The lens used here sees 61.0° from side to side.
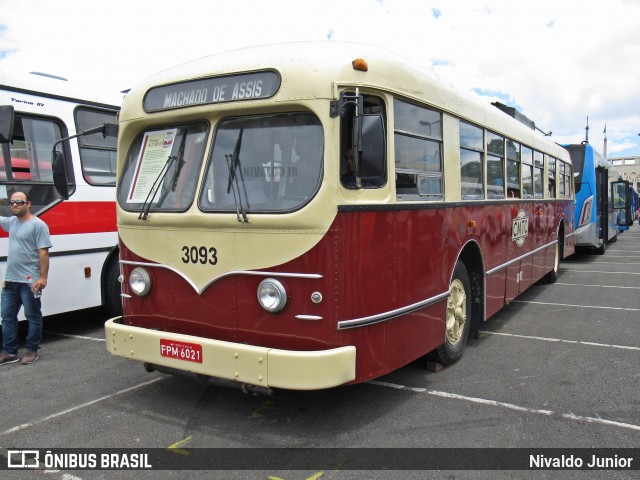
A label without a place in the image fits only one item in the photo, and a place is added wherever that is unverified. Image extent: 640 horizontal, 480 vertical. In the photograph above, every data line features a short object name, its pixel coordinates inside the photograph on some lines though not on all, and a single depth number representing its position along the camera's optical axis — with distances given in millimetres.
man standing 5609
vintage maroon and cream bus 3668
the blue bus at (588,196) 14914
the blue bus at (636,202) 37128
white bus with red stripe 6195
